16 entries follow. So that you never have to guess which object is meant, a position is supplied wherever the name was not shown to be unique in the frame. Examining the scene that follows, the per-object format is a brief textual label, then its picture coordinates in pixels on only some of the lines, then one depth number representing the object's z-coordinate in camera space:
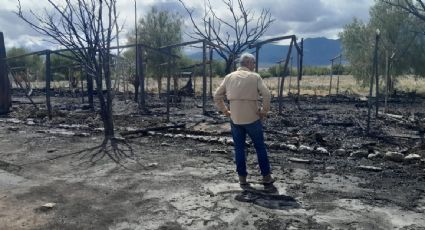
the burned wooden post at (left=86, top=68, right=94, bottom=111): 17.58
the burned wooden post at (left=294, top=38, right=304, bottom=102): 15.01
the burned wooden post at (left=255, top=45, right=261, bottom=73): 13.82
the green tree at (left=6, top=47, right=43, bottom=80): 50.64
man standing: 5.79
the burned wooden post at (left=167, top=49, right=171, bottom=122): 13.02
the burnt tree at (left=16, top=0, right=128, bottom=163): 9.85
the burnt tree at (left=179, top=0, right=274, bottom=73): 14.79
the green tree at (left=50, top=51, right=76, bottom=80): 45.72
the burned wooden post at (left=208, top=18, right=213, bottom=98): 15.80
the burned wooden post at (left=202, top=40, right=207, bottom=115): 14.04
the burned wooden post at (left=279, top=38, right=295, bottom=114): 12.72
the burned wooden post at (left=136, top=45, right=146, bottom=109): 14.64
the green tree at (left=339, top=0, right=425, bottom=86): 26.16
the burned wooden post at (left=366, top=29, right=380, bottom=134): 9.42
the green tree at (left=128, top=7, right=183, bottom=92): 32.24
